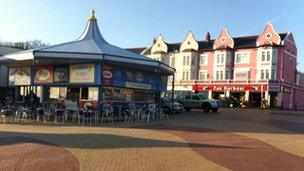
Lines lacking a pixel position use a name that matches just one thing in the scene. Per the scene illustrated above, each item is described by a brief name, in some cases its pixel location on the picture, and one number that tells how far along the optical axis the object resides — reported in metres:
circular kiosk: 13.73
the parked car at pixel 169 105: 18.48
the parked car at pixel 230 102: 31.74
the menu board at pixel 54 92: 15.37
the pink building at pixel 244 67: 34.92
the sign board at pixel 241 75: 36.51
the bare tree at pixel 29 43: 48.55
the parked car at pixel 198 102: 21.39
